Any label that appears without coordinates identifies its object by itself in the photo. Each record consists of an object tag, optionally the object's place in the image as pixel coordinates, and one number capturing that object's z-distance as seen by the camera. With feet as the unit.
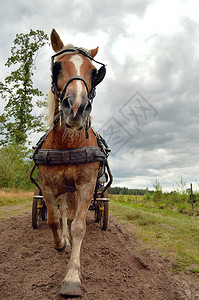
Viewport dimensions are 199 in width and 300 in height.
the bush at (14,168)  54.70
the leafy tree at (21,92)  59.72
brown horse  6.86
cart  15.90
